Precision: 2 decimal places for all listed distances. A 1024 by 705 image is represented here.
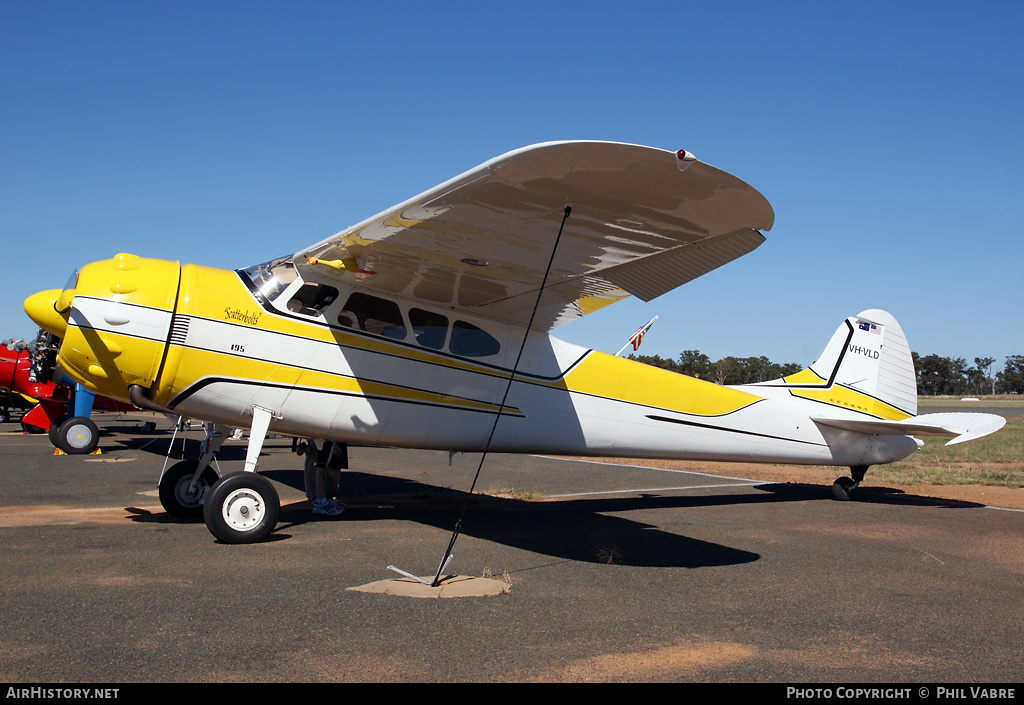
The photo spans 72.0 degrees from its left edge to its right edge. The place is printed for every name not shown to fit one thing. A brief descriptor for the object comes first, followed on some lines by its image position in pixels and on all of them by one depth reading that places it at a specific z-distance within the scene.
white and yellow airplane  5.01
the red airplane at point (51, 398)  15.84
